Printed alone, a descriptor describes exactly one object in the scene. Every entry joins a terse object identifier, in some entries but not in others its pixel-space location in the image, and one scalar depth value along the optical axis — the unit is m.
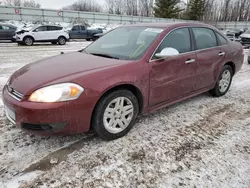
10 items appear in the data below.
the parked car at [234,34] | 19.55
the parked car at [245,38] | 15.69
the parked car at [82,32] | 20.72
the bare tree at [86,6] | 79.46
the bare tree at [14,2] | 59.80
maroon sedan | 2.39
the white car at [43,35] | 14.76
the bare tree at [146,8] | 67.81
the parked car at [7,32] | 16.16
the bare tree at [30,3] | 66.50
